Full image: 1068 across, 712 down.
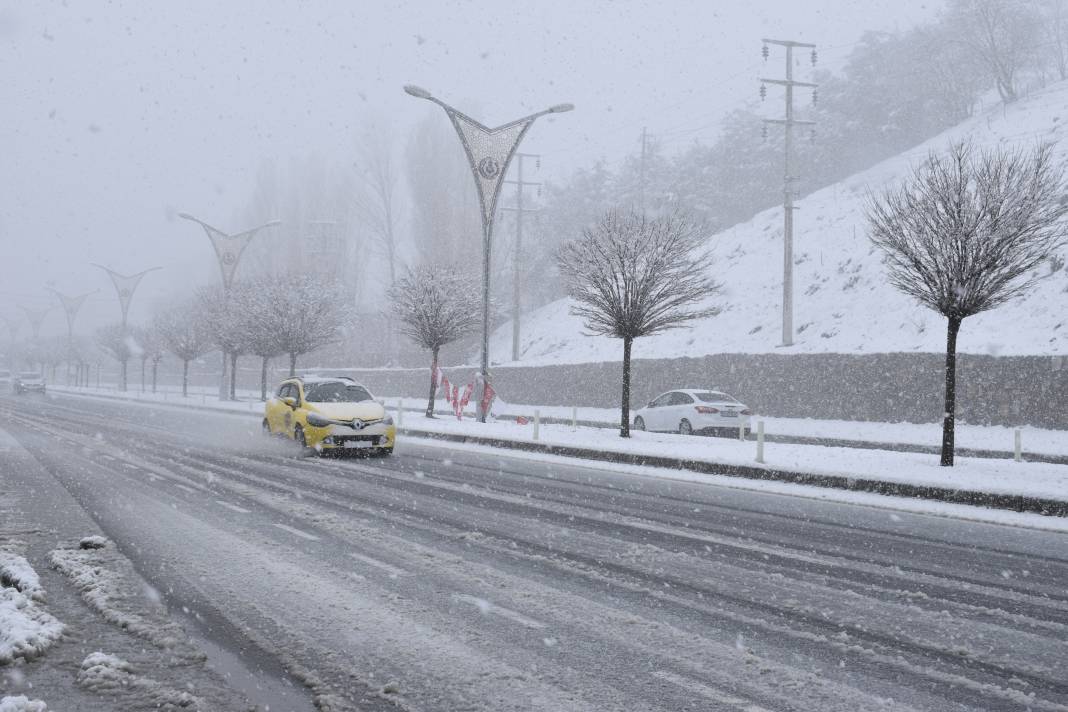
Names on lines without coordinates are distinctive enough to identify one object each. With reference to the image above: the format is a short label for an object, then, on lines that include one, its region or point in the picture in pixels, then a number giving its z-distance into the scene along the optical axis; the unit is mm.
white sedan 24891
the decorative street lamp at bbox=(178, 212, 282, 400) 42219
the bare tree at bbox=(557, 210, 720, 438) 21484
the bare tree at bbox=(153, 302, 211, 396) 57438
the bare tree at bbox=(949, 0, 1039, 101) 52000
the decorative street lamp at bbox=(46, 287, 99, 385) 79562
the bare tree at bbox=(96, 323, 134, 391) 68719
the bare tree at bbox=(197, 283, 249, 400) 45906
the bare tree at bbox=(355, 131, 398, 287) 67812
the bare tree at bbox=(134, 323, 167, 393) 67256
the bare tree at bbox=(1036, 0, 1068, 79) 59656
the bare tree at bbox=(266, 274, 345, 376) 42562
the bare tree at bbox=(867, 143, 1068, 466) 14344
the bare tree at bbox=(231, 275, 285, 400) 42844
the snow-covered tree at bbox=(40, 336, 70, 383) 110000
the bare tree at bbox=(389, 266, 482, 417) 30859
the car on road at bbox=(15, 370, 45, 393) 60562
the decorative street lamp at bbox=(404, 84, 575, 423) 24141
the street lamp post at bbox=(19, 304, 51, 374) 95994
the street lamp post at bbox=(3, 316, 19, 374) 121131
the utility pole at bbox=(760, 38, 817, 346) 31109
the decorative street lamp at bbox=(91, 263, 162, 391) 62469
